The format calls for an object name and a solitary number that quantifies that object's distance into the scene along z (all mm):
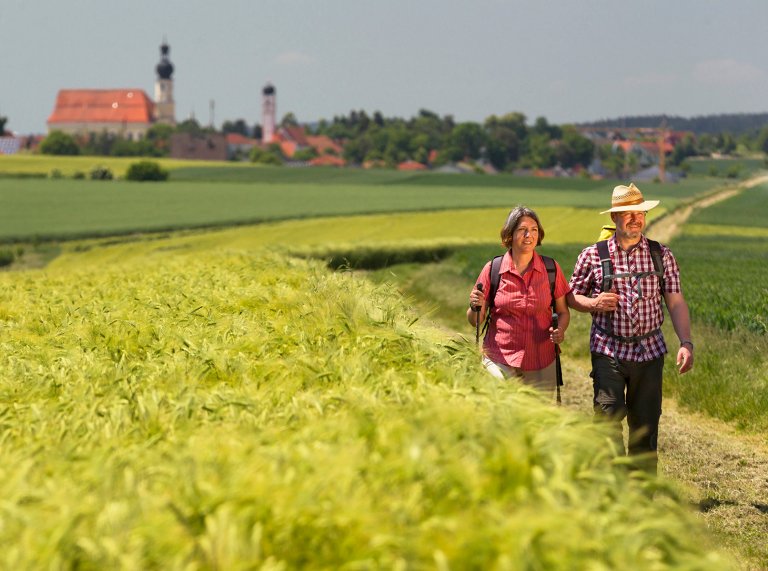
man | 16781
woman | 16781
